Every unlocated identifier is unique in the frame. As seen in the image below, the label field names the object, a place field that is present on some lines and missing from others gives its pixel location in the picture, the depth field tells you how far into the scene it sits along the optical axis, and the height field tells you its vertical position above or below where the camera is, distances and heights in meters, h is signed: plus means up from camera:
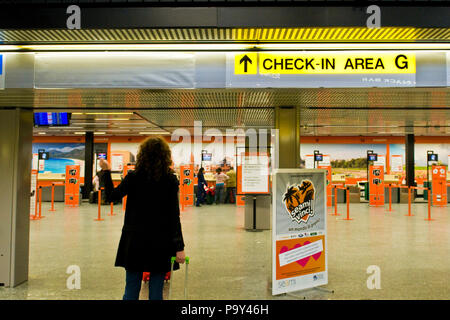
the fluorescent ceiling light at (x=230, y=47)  3.48 +1.25
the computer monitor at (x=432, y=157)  16.97 +0.84
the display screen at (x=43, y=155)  17.77 +0.84
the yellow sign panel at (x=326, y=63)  3.56 +1.11
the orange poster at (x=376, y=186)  14.32 -0.47
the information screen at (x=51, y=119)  7.24 +1.11
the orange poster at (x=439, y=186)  14.32 -0.47
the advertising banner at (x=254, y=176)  8.30 -0.06
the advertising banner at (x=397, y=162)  19.70 +0.68
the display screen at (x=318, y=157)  17.67 +0.83
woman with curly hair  2.55 -0.35
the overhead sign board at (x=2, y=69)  3.60 +1.04
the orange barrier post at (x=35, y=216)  10.14 -1.29
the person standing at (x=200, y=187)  13.98 -0.59
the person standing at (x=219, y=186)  14.63 -0.54
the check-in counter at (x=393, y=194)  15.56 -0.86
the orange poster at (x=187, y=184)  14.59 -0.46
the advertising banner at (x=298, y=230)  4.03 -0.67
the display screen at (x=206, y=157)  18.97 +0.86
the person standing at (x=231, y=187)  14.72 -0.58
